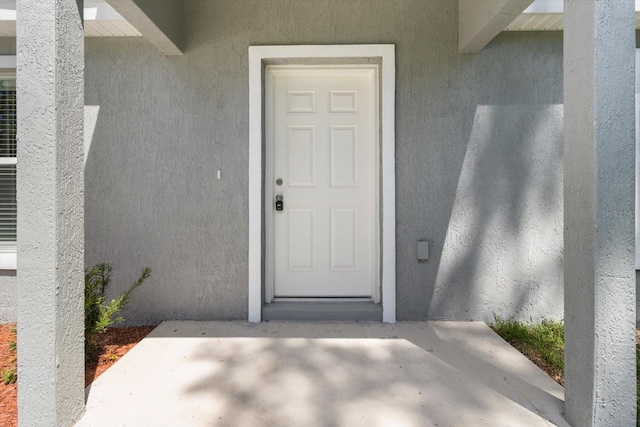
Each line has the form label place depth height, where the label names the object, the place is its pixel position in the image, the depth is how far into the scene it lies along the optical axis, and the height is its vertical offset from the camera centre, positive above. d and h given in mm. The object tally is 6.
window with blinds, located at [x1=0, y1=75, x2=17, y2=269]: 3512 +338
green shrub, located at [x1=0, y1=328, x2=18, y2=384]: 2342 -1070
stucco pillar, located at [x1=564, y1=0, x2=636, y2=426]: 1727 -10
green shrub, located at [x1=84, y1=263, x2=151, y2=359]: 2496 -713
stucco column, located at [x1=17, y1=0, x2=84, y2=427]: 1763 -4
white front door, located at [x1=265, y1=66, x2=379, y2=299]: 3602 +248
